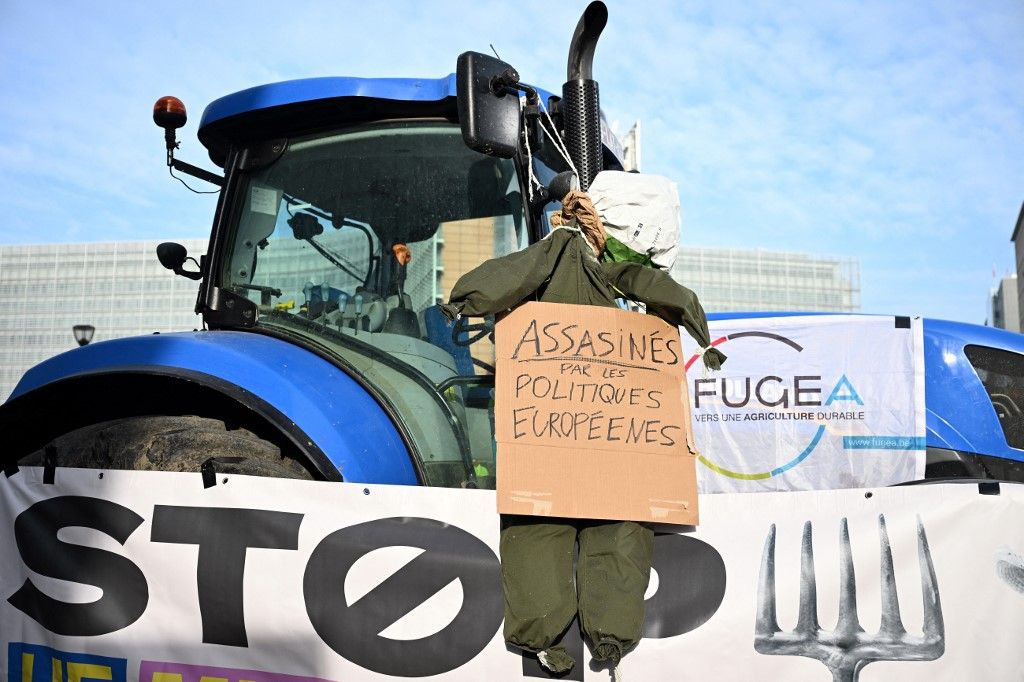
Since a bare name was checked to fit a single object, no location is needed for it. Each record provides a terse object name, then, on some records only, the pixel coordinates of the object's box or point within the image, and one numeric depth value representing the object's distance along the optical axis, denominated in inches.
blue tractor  111.7
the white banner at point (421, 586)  102.0
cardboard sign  99.4
